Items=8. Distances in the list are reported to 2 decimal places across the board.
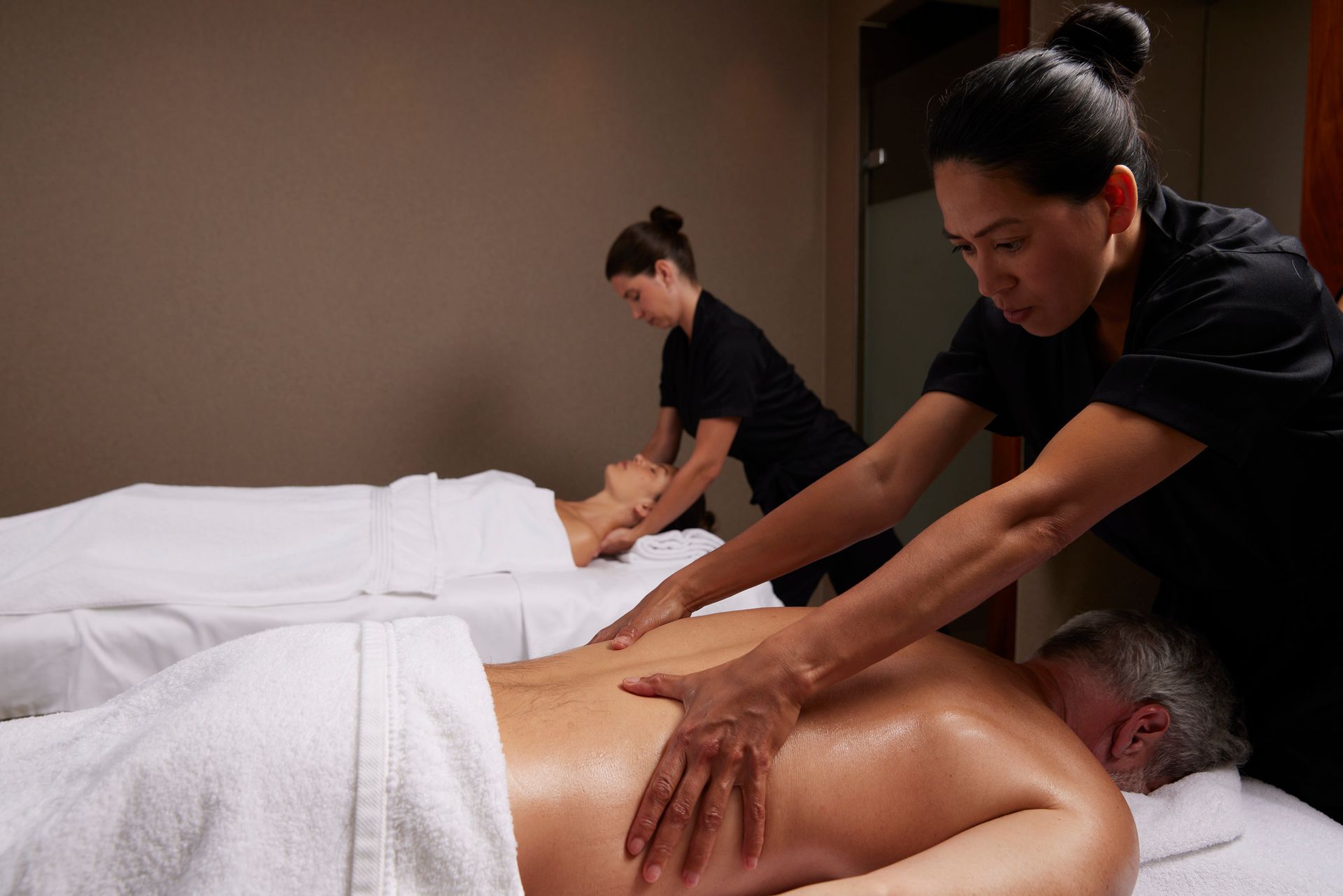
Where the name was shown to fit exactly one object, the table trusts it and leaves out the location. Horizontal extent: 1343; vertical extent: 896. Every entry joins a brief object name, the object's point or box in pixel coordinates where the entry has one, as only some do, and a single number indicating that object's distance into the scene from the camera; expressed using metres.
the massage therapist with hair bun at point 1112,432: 0.94
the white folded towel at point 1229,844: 1.06
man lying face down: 0.76
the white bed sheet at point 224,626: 1.74
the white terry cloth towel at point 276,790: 0.75
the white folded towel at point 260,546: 1.82
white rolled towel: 2.38
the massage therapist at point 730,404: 2.44
